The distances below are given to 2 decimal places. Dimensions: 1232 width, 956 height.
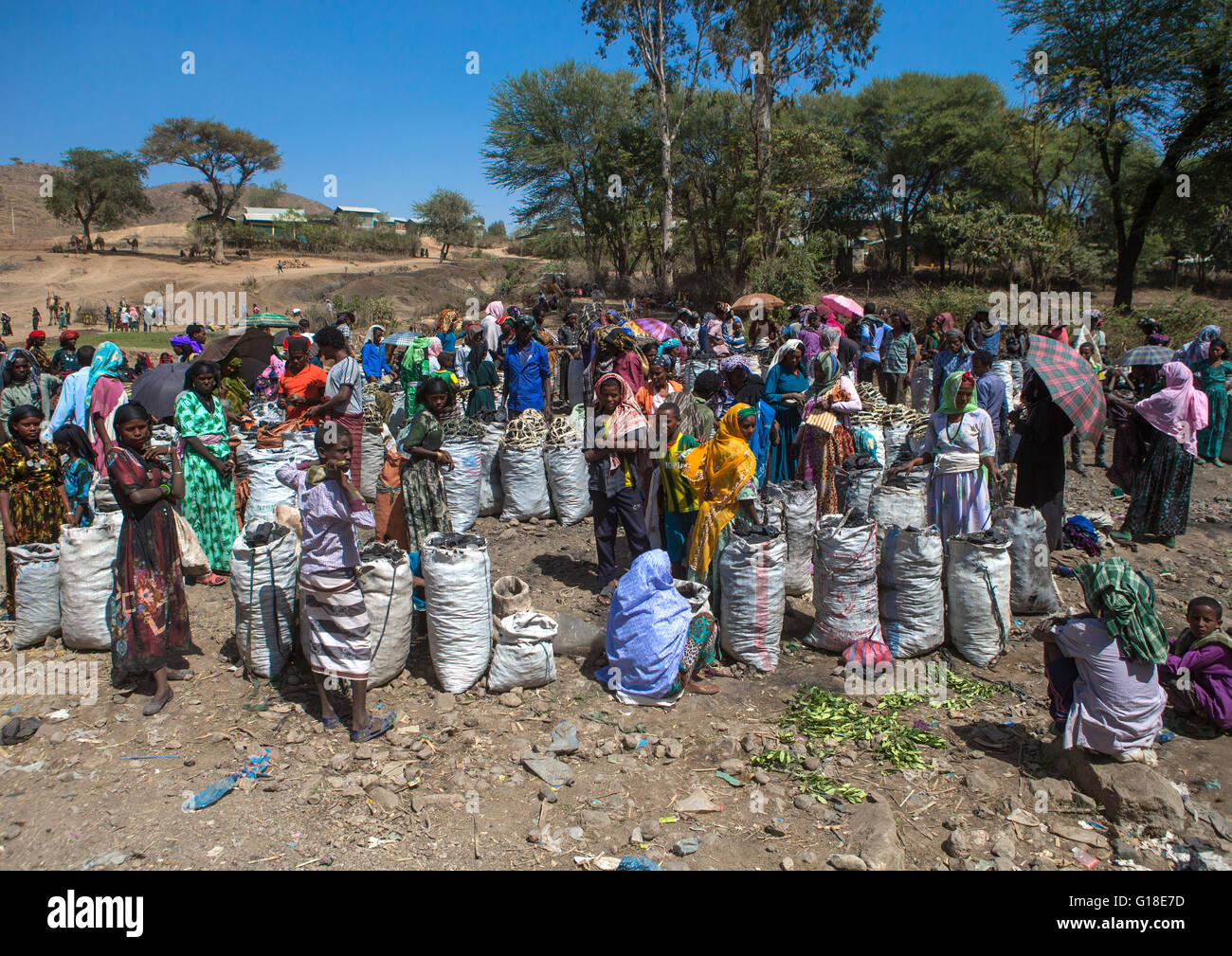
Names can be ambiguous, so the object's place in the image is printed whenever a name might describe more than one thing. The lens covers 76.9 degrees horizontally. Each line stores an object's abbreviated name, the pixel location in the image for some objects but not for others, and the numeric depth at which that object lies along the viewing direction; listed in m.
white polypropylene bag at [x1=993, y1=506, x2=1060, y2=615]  4.93
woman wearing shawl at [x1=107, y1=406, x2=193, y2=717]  3.80
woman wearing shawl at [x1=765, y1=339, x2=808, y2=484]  6.17
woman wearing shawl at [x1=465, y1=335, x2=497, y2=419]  8.60
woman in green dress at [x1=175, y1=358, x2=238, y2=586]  5.25
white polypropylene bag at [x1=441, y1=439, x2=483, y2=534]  6.25
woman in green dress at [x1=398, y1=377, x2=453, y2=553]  4.66
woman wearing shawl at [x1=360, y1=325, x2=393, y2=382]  9.52
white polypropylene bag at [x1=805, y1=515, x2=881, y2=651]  4.32
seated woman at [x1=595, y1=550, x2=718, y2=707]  4.01
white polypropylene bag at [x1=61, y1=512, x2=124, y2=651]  4.38
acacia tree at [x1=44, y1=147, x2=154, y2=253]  39.81
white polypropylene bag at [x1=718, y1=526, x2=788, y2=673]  4.24
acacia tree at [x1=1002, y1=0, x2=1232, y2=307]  18.47
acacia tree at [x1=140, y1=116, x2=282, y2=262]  39.59
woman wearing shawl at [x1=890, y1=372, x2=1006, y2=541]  5.14
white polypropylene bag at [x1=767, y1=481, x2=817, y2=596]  5.28
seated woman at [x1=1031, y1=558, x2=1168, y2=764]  3.20
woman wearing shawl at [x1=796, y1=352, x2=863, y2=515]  5.95
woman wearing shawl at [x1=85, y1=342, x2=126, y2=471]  5.77
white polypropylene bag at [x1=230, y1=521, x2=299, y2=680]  4.10
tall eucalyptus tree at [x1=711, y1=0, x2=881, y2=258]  21.34
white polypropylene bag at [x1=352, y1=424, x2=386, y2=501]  7.12
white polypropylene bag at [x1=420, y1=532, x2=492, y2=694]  3.97
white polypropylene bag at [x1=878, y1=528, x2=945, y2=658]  4.34
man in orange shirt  6.14
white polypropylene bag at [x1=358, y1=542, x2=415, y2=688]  3.96
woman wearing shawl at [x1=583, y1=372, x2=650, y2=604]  4.95
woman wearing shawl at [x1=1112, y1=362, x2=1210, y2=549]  6.06
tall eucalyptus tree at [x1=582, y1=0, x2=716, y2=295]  22.27
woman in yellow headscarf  4.50
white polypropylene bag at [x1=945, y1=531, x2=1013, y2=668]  4.36
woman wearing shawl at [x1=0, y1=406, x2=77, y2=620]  4.71
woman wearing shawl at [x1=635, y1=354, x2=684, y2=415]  5.86
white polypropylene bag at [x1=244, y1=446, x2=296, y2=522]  5.75
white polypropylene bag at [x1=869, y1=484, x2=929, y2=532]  5.39
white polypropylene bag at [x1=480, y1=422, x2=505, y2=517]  6.84
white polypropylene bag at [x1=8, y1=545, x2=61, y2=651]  4.54
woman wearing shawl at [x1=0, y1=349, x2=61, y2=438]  6.80
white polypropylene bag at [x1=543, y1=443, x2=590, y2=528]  6.71
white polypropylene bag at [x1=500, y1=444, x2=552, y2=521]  6.66
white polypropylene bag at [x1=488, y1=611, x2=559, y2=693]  4.08
